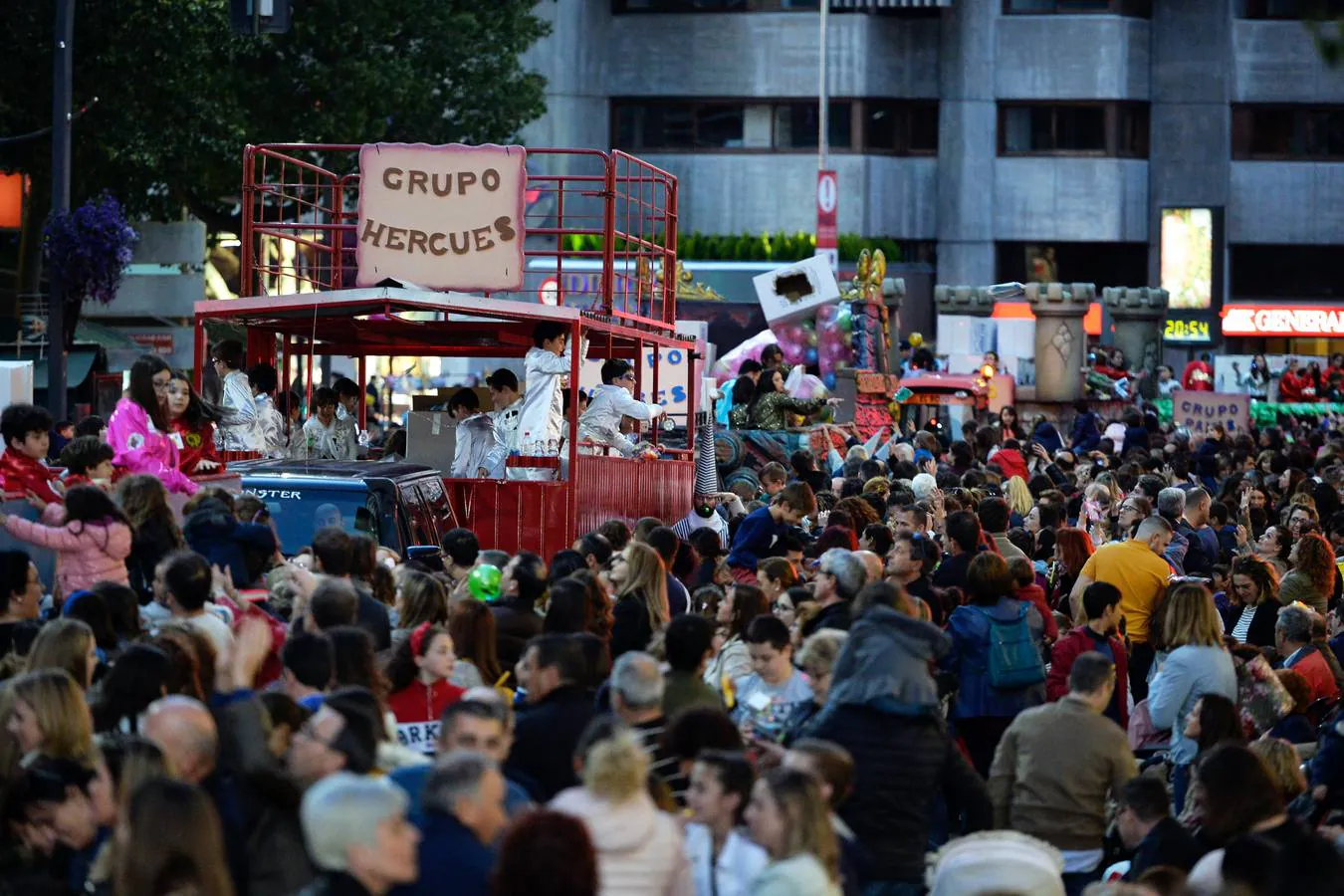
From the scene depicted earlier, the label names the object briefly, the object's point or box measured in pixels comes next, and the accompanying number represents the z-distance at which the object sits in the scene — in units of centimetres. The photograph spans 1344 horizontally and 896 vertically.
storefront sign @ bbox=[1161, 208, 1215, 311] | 8879
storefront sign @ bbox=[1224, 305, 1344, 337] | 9070
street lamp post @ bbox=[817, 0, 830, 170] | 7759
